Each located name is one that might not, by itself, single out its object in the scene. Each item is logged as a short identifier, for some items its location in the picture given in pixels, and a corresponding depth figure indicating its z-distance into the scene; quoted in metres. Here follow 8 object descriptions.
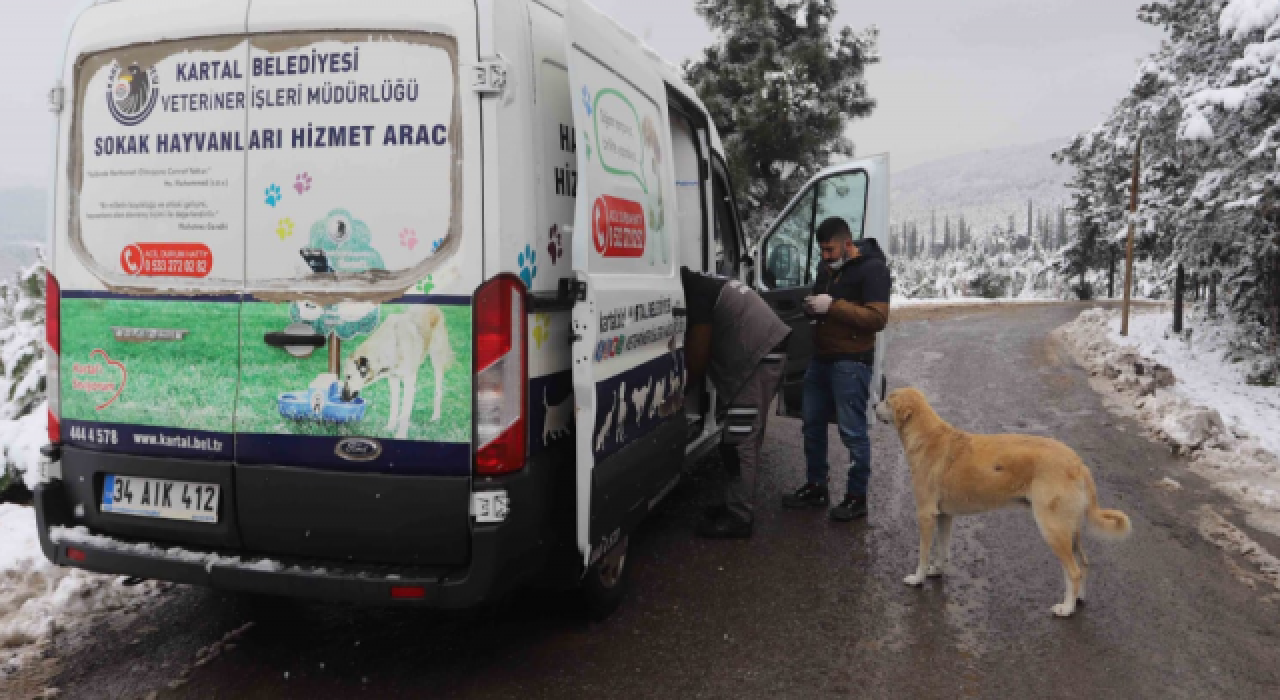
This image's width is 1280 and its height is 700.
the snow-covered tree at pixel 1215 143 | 9.03
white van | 2.83
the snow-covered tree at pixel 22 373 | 5.03
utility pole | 17.73
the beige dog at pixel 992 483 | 3.83
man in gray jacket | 4.71
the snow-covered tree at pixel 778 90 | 17.27
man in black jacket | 5.09
